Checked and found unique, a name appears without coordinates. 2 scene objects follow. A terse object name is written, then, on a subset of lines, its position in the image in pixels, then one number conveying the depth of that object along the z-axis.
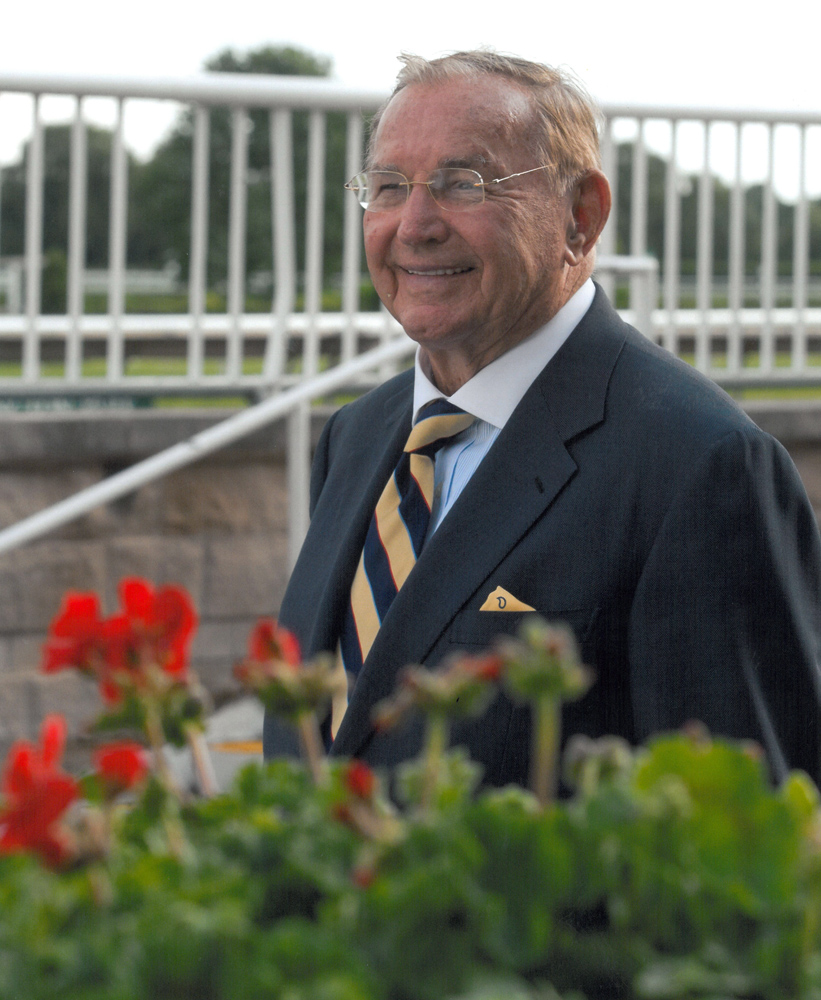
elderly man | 2.51
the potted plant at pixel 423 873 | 1.12
